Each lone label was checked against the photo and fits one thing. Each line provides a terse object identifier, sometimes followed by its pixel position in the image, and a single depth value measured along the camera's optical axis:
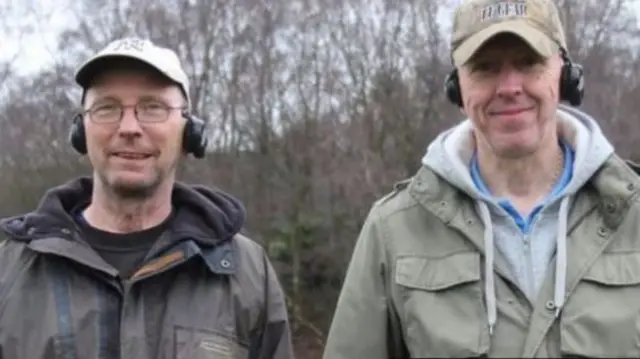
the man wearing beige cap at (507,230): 3.36
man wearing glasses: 3.88
